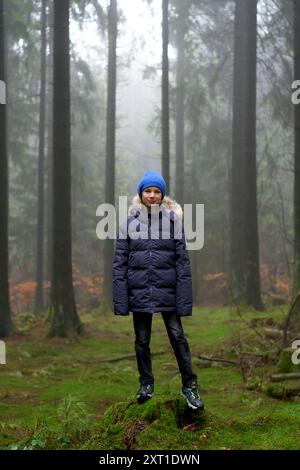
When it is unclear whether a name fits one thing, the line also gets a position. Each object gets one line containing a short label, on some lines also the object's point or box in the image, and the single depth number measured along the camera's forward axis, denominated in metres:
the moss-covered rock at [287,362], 6.98
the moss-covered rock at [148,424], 4.20
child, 4.57
